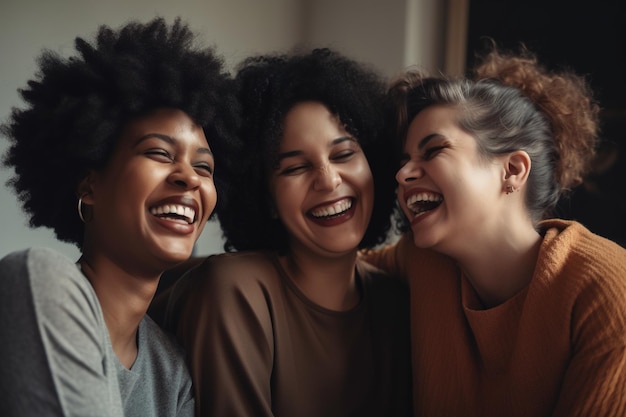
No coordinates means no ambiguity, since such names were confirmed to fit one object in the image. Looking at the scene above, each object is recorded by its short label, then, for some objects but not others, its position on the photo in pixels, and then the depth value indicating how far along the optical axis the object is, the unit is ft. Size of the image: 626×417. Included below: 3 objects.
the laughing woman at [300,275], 4.67
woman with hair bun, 4.43
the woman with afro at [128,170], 4.02
